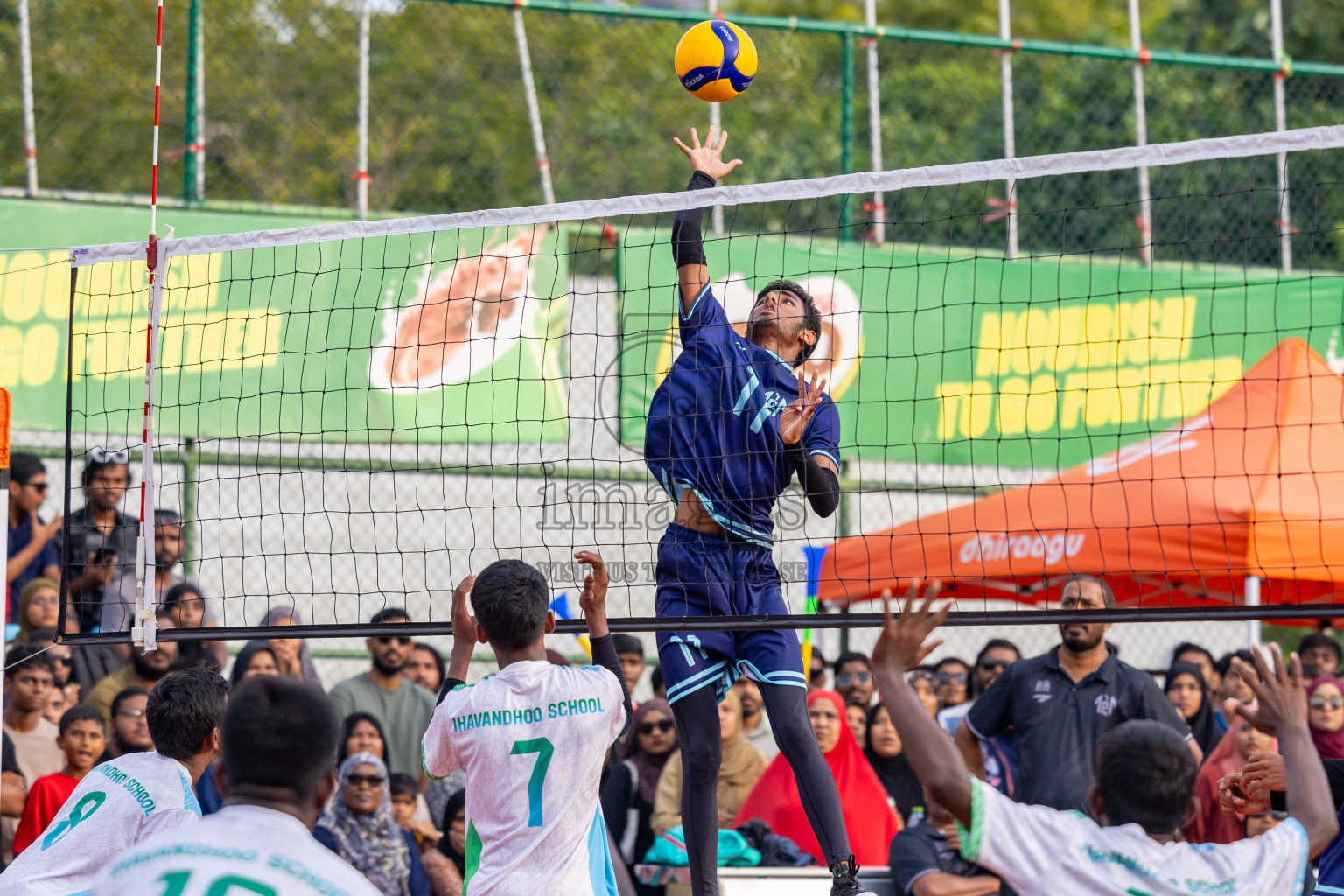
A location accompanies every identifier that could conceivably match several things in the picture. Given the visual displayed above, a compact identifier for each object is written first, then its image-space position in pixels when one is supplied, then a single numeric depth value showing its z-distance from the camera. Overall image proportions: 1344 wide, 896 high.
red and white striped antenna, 11.52
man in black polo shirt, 13.90
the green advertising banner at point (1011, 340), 22.25
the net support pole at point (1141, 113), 23.60
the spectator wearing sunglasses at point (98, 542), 16.50
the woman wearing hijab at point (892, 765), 17.03
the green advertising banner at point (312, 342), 19.62
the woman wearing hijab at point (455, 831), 15.13
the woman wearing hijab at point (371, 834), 14.40
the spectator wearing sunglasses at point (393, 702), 16.84
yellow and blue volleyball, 12.02
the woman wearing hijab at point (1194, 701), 17.64
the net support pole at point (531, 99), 22.06
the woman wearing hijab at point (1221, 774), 14.75
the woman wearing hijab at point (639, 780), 15.55
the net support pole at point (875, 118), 22.84
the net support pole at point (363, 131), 21.03
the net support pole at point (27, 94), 20.45
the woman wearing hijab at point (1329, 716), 16.02
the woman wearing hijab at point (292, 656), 16.47
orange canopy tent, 17.06
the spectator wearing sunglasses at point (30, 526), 17.22
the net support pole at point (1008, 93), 22.48
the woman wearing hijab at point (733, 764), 16.37
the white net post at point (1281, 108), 24.70
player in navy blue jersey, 10.65
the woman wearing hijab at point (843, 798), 15.64
